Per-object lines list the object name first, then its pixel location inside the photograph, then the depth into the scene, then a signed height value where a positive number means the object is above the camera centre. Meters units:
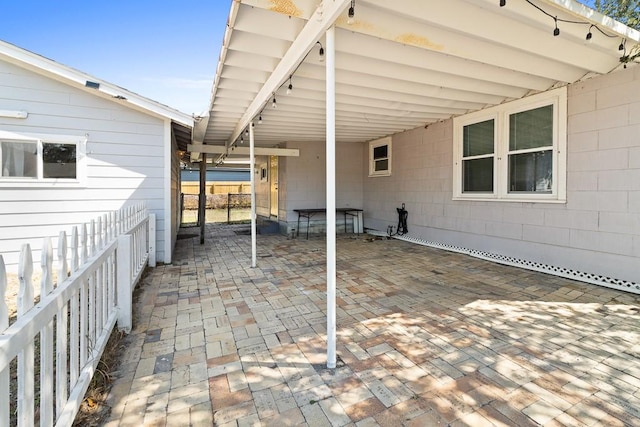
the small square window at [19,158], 4.39 +0.65
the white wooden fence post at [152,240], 4.92 -0.59
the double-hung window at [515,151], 4.36 +0.91
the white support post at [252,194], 4.95 +0.18
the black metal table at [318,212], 8.25 -0.20
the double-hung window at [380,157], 8.00 +1.31
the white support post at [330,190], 2.22 +0.11
